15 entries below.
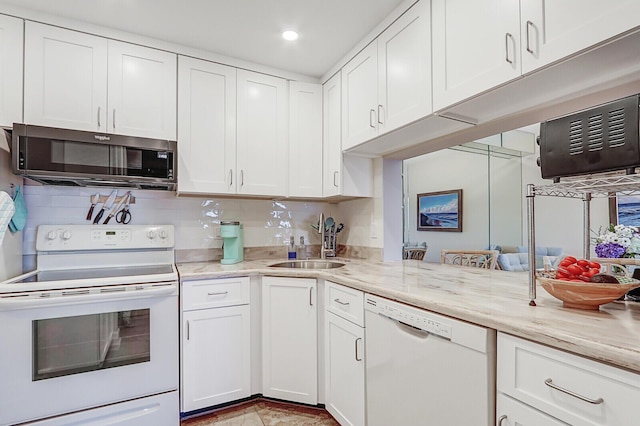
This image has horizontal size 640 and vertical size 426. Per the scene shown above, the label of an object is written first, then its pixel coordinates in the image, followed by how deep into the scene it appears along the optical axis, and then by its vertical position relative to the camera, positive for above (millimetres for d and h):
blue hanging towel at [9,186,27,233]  1867 +10
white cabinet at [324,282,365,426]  1653 -756
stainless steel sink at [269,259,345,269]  2553 -378
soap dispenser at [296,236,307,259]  2879 -299
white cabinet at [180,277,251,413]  1943 -776
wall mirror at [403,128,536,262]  4570 +462
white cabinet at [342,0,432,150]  1683 +806
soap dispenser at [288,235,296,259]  2762 -277
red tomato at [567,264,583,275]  1054 -174
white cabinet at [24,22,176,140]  1914 +830
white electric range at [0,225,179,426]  1559 -675
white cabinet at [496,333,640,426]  729 -431
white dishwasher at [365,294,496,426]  1018 -560
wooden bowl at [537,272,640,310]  945 -226
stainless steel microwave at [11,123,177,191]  1772 +344
